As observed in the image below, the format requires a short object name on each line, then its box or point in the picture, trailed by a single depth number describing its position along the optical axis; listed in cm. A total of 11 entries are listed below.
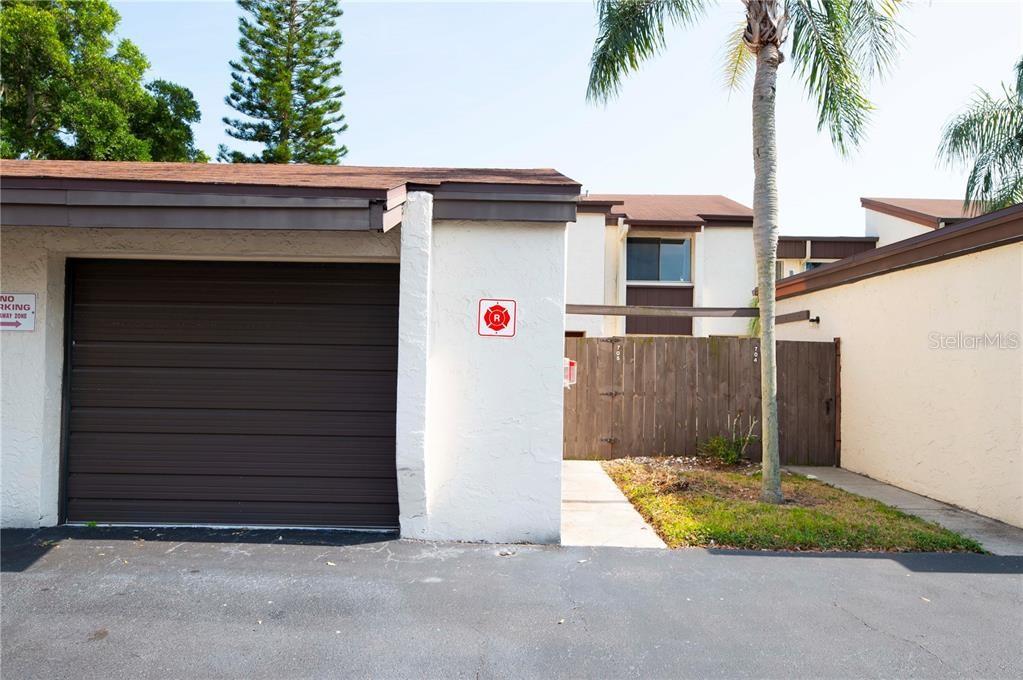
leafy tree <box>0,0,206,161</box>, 1953
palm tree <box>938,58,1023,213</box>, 1280
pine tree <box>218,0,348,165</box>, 2358
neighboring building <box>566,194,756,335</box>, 2075
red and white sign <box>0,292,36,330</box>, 577
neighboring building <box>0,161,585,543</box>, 561
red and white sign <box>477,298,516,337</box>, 566
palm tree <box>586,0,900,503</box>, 737
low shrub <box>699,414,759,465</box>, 946
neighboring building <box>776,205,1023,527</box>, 655
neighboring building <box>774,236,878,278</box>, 2044
